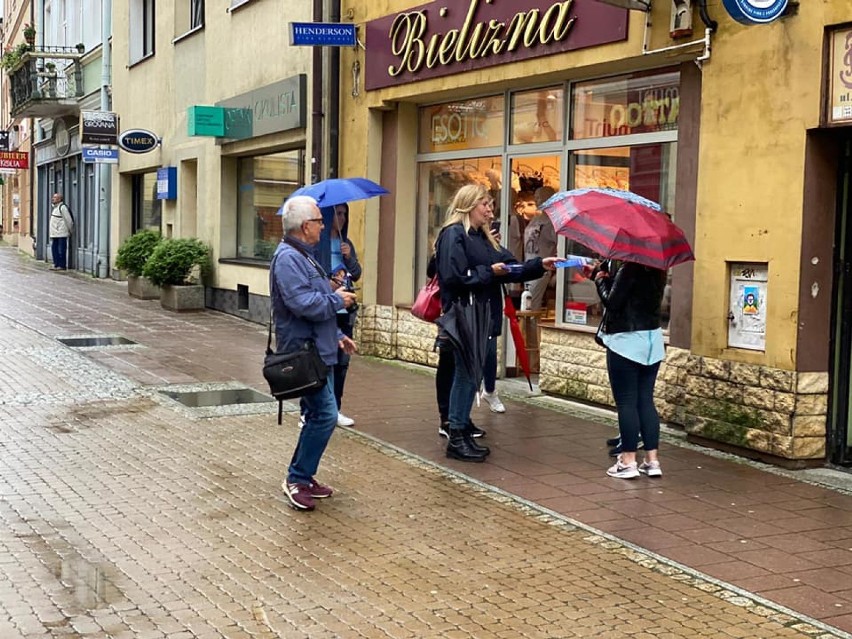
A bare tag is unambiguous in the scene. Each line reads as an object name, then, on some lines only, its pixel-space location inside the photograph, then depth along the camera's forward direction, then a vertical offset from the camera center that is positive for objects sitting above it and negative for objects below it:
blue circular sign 7.20 +1.53
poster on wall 7.81 -0.45
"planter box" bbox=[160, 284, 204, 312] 18.03 -1.05
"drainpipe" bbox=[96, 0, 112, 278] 24.47 +1.26
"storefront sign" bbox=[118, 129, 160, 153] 20.53 +1.73
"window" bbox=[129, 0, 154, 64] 22.62 +4.24
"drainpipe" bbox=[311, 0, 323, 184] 13.61 +1.46
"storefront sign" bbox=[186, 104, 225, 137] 17.25 +1.78
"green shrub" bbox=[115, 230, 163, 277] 19.56 -0.32
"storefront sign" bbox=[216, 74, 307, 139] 14.37 +1.77
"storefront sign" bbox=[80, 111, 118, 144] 23.22 +2.22
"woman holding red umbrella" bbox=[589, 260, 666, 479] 7.13 -0.66
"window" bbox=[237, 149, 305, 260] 16.11 +0.62
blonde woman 7.53 -0.21
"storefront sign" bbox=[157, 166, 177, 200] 20.08 +0.93
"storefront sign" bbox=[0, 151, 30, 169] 35.38 +2.27
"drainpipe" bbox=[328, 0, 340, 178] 13.43 +1.61
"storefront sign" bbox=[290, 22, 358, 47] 11.95 +2.24
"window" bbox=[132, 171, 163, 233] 22.62 +0.62
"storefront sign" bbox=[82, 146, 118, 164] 23.23 +1.64
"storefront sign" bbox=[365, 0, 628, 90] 9.44 +1.97
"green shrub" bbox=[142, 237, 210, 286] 17.98 -0.45
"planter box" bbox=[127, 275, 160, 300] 19.73 -1.00
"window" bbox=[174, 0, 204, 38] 19.84 +3.92
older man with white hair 6.27 -0.44
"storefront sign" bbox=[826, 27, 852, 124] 7.12 +1.09
